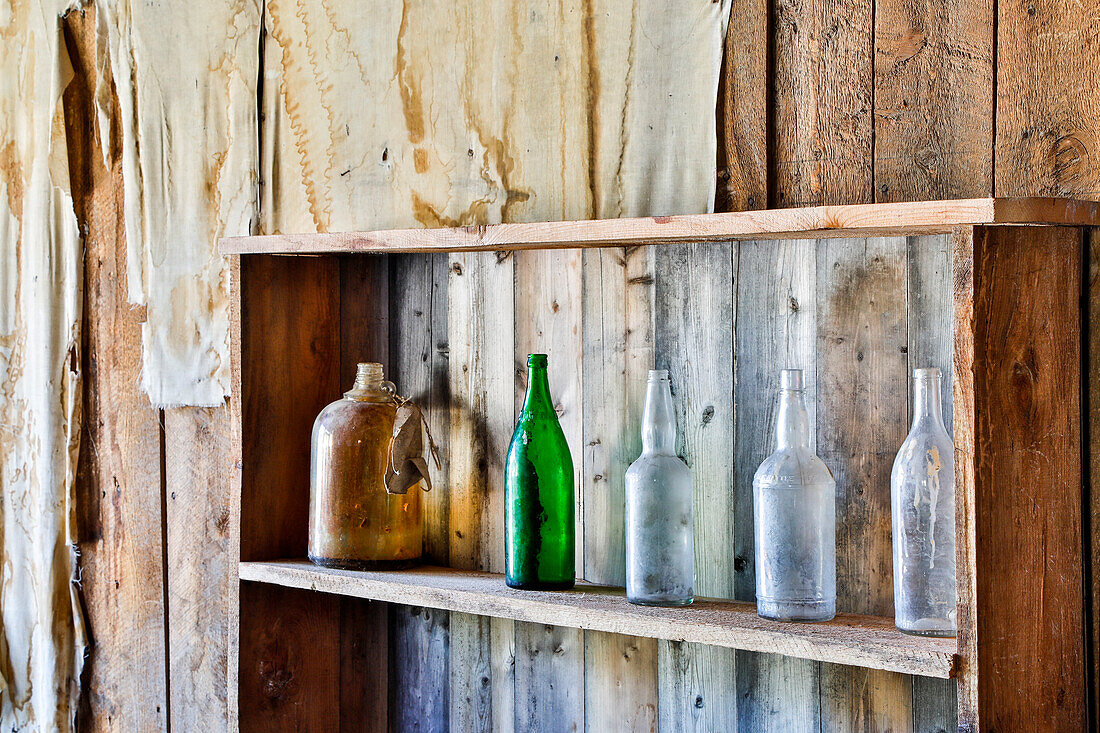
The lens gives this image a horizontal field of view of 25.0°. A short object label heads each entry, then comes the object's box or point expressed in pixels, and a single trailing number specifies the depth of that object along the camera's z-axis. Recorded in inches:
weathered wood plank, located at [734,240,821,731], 128.0
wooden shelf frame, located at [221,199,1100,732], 116.4
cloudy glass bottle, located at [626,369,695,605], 127.8
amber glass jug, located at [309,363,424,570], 135.4
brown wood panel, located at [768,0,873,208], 126.8
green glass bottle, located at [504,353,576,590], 131.0
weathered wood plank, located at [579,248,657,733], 132.8
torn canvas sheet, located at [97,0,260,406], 146.6
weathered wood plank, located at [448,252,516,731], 137.3
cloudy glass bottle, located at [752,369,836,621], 124.0
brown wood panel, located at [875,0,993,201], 124.0
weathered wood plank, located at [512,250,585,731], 134.8
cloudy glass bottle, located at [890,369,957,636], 121.0
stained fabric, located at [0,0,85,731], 152.4
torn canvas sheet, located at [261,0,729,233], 131.9
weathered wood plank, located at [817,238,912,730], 125.8
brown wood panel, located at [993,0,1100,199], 121.8
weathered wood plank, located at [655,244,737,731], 130.1
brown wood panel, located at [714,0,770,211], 129.2
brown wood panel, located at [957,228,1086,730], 116.5
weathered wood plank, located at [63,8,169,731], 150.4
